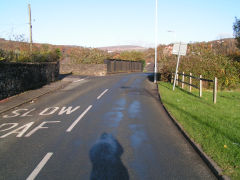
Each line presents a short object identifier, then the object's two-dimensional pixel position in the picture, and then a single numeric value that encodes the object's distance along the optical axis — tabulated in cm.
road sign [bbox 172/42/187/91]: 1695
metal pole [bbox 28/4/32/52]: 2912
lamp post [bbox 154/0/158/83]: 2469
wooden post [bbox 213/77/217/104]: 1276
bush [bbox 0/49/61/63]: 1596
